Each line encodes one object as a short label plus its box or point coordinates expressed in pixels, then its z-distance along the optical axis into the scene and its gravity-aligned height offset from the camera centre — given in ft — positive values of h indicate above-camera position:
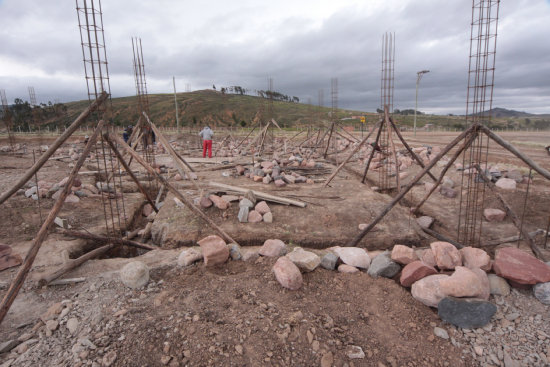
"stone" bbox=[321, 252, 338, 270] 11.61 -5.14
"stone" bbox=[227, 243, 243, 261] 12.44 -5.01
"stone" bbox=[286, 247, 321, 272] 10.94 -4.78
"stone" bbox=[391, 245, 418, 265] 11.00 -4.72
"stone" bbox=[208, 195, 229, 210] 18.68 -4.23
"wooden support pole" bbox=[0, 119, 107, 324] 8.39 -3.37
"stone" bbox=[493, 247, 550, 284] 9.52 -4.73
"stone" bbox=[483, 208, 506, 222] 19.08 -5.68
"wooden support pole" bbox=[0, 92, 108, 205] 10.79 +0.20
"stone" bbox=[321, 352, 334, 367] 7.10 -5.62
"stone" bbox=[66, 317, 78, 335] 8.13 -5.27
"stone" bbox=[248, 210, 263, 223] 17.79 -4.97
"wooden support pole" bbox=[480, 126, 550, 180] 11.59 -0.90
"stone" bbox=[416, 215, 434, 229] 18.94 -5.97
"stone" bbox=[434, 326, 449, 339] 8.15 -5.75
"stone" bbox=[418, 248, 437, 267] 11.00 -4.89
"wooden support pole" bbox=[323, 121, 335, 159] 39.76 +1.04
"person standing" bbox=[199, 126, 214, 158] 43.49 -0.09
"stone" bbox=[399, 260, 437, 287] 10.05 -4.92
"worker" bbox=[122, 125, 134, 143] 40.73 +1.39
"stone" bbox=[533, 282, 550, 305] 9.11 -5.25
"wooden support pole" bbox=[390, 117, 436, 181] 21.43 -1.19
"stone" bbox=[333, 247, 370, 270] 11.72 -5.10
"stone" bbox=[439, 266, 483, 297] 8.83 -4.79
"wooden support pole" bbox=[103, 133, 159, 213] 13.60 -0.90
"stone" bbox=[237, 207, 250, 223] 17.74 -4.79
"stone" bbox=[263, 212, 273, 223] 17.84 -5.05
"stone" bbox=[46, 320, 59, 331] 8.23 -5.26
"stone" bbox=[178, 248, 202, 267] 11.78 -4.92
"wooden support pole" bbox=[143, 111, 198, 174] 23.87 -0.55
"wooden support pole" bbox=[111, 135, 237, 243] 13.97 -2.49
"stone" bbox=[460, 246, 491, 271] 10.42 -4.76
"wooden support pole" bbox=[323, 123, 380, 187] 22.66 -2.79
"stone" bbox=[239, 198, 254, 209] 18.09 -4.19
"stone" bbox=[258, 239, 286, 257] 12.34 -4.89
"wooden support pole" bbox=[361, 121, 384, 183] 22.81 -0.09
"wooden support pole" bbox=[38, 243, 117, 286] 10.68 -5.06
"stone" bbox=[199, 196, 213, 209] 18.90 -4.25
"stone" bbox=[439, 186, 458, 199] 23.67 -5.06
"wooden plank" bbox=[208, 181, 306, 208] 19.39 -4.22
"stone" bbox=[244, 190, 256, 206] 18.74 -3.86
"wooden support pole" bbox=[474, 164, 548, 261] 12.76 -4.35
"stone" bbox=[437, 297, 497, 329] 8.38 -5.30
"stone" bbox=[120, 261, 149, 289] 10.14 -4.80
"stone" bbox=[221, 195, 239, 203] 19.31 -4.06
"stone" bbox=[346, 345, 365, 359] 7.38 -5.66
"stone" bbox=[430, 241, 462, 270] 10.65 -4.69
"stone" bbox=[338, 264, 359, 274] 11.37 -5.36
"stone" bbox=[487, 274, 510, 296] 9.66 -5.31
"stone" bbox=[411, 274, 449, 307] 9.16 -5.17
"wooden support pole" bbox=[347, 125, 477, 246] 13.04 -2.45
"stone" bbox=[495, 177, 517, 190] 23.19 -4.43
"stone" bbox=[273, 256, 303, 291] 9.93 -4.85
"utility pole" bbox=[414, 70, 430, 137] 68.01 +14.18
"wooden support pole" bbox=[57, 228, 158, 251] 14.03 -5.03
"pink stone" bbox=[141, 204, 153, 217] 22.81 -5.61
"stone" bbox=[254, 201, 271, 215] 18.29 -4.55
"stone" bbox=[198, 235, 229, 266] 11.64 -4.61
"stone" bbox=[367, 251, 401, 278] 10.95 -5.19
